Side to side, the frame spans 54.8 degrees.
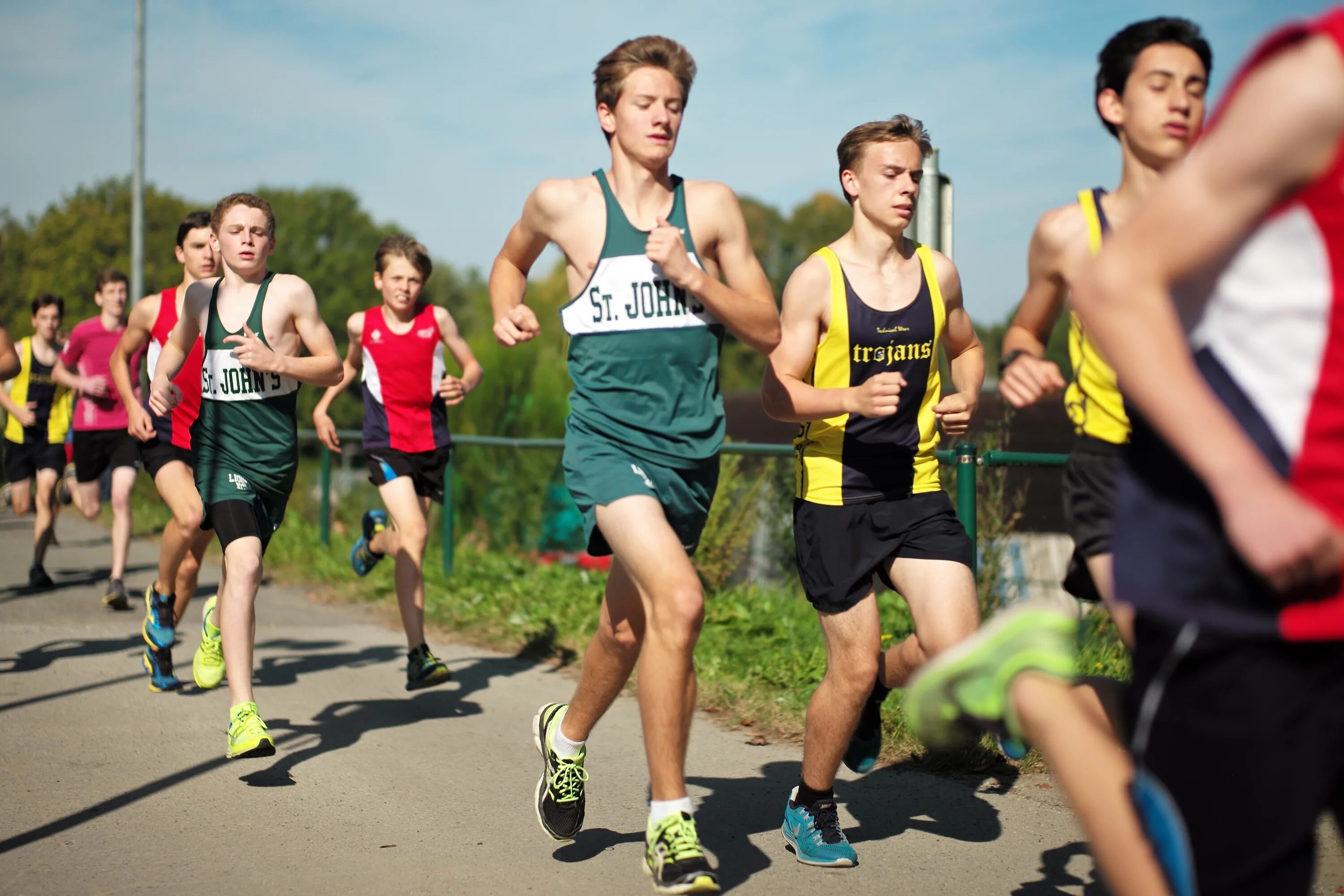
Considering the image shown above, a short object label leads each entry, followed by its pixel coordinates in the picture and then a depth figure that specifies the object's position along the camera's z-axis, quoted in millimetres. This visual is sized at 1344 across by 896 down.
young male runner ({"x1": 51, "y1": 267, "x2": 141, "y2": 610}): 9992
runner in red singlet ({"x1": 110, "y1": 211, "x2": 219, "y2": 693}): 6605
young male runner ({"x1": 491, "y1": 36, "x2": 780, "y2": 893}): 3717
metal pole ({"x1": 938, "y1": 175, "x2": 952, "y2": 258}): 6699
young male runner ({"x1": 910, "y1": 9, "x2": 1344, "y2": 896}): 1726
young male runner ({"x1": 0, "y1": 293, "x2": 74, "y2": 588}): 11117
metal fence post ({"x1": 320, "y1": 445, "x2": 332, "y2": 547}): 12444
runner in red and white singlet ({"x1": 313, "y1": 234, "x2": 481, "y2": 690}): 7059
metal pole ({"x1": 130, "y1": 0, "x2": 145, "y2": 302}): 21859
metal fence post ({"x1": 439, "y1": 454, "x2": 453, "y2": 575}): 10328
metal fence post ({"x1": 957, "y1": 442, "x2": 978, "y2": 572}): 5879
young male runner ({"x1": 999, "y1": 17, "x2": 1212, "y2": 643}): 2996
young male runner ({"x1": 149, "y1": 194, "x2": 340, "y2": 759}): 5539
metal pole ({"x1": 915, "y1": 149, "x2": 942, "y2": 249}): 6637
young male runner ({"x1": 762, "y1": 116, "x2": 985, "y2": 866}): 4074
